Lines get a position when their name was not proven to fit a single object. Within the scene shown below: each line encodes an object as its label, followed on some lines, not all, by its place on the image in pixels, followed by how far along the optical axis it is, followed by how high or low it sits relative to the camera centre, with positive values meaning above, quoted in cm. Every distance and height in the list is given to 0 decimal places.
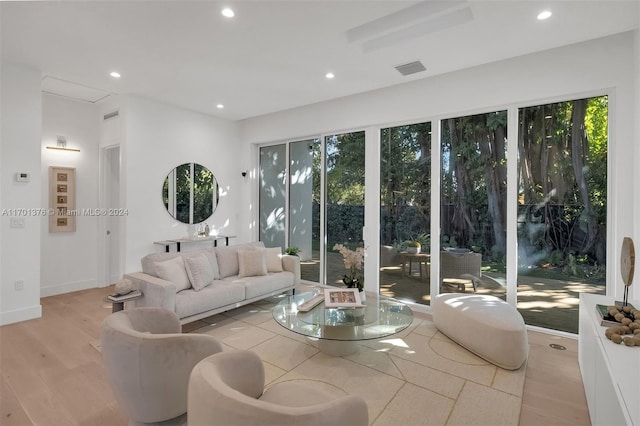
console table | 487 -48
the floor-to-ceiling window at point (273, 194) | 589 +32
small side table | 293 -84
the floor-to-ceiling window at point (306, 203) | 537 +13
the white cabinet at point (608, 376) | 131 -80
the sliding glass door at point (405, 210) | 425 +1
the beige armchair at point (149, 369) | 162 -83
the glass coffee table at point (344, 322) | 260 -97
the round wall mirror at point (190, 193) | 514 +30
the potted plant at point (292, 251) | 484 -62
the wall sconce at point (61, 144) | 482 +103
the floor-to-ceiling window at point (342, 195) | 485 +24
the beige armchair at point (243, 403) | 107 -71
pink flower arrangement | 318 -54
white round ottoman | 264 -105
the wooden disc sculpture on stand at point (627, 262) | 213 -35
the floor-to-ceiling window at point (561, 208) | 323 +3
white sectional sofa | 318 -80
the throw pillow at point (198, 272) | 356 -70
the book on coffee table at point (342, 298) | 295 -85
